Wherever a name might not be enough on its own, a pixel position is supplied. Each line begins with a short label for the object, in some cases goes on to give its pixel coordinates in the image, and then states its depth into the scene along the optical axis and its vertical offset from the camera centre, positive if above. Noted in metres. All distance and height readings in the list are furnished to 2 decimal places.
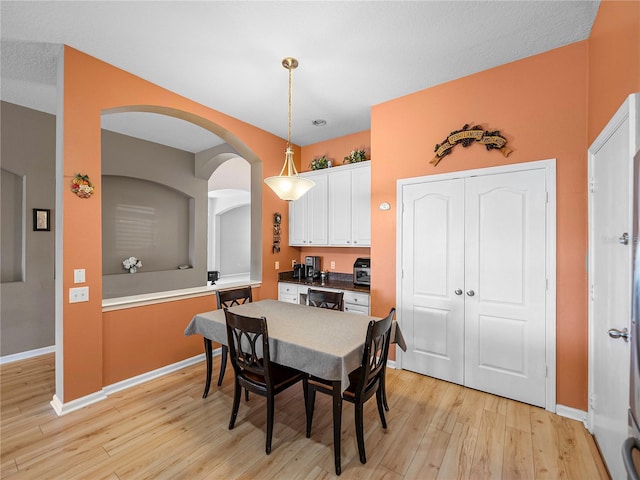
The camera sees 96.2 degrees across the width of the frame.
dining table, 1.72 -0.67
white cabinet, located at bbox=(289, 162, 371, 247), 3.70 +0.42
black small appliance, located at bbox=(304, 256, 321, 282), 4.37 -0.42
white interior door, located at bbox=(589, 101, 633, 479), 1.50 -0.26
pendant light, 2.31 +0.47
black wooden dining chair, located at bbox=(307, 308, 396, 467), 1.79 -0.96
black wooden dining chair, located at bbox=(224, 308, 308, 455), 1.88 -0.88
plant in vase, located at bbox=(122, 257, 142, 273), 4.49 -0.38
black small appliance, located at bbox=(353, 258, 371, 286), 3.72 -0.41
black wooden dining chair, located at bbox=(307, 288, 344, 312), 2.83 -0.60
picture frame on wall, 3.47 +0.24
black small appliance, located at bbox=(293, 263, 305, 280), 4.45 -0.48
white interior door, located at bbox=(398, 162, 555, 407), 2.43 -0.37
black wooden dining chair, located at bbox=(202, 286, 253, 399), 2.60 -0.65
